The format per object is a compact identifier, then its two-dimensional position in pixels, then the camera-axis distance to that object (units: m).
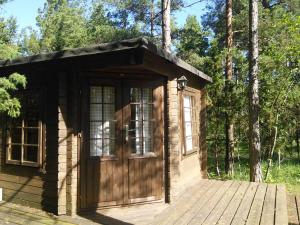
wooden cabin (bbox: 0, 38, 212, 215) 4.23
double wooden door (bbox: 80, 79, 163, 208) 4.34
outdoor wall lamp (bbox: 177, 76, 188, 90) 5.14
